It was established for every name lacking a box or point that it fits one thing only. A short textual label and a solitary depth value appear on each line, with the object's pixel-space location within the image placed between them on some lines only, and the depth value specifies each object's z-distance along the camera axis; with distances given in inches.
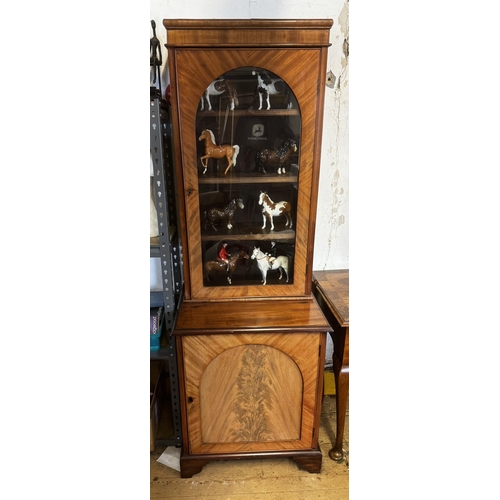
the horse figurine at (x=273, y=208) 48.4
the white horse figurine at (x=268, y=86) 43.6
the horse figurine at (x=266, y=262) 50.4
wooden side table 50.3
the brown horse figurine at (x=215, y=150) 45.4
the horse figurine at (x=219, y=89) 43.6
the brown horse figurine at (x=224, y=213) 48.1
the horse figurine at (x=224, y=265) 50.0
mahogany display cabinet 42.2
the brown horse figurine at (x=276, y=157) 46.2
